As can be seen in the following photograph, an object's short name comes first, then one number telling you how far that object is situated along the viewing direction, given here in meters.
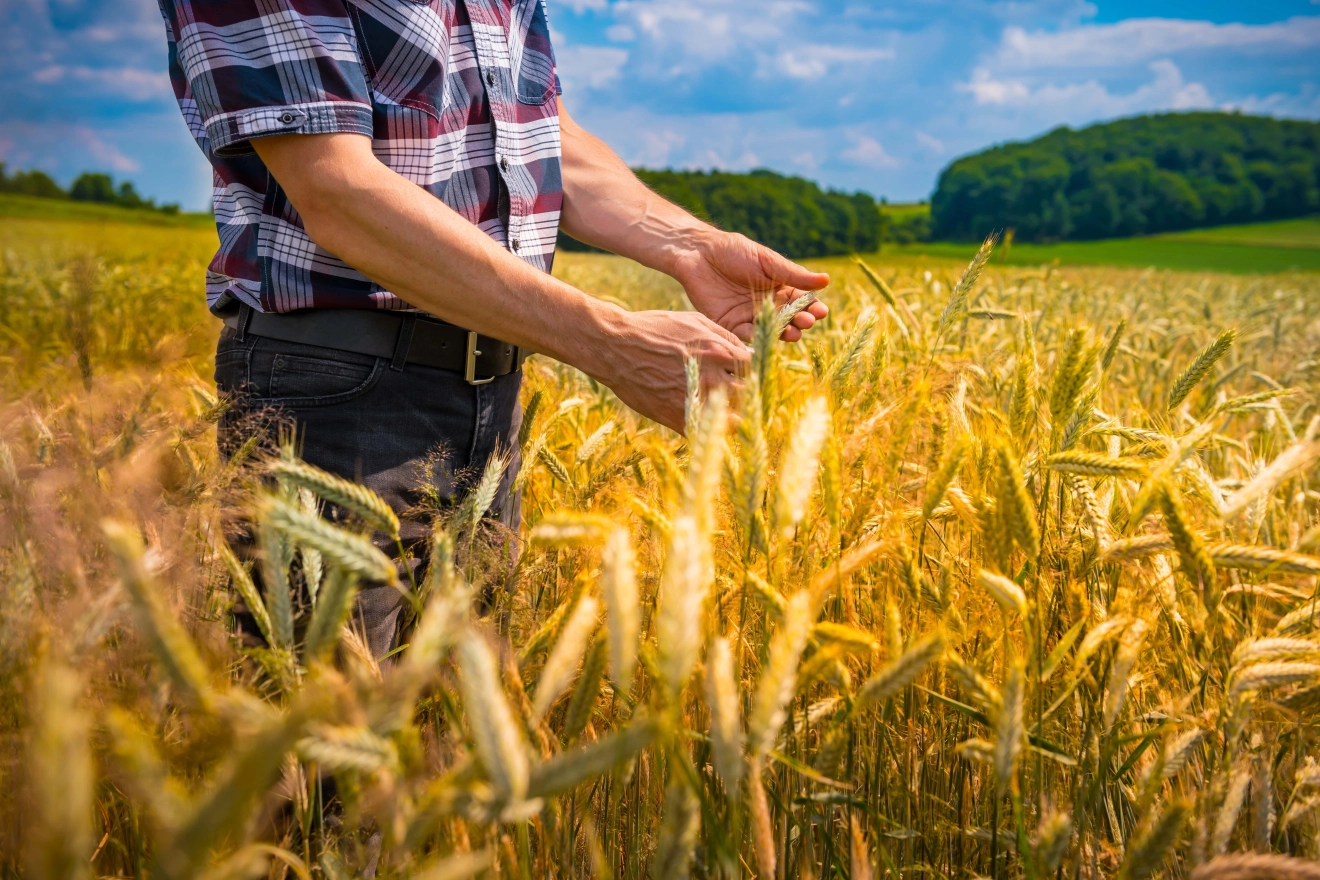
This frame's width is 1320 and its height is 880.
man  1.17
